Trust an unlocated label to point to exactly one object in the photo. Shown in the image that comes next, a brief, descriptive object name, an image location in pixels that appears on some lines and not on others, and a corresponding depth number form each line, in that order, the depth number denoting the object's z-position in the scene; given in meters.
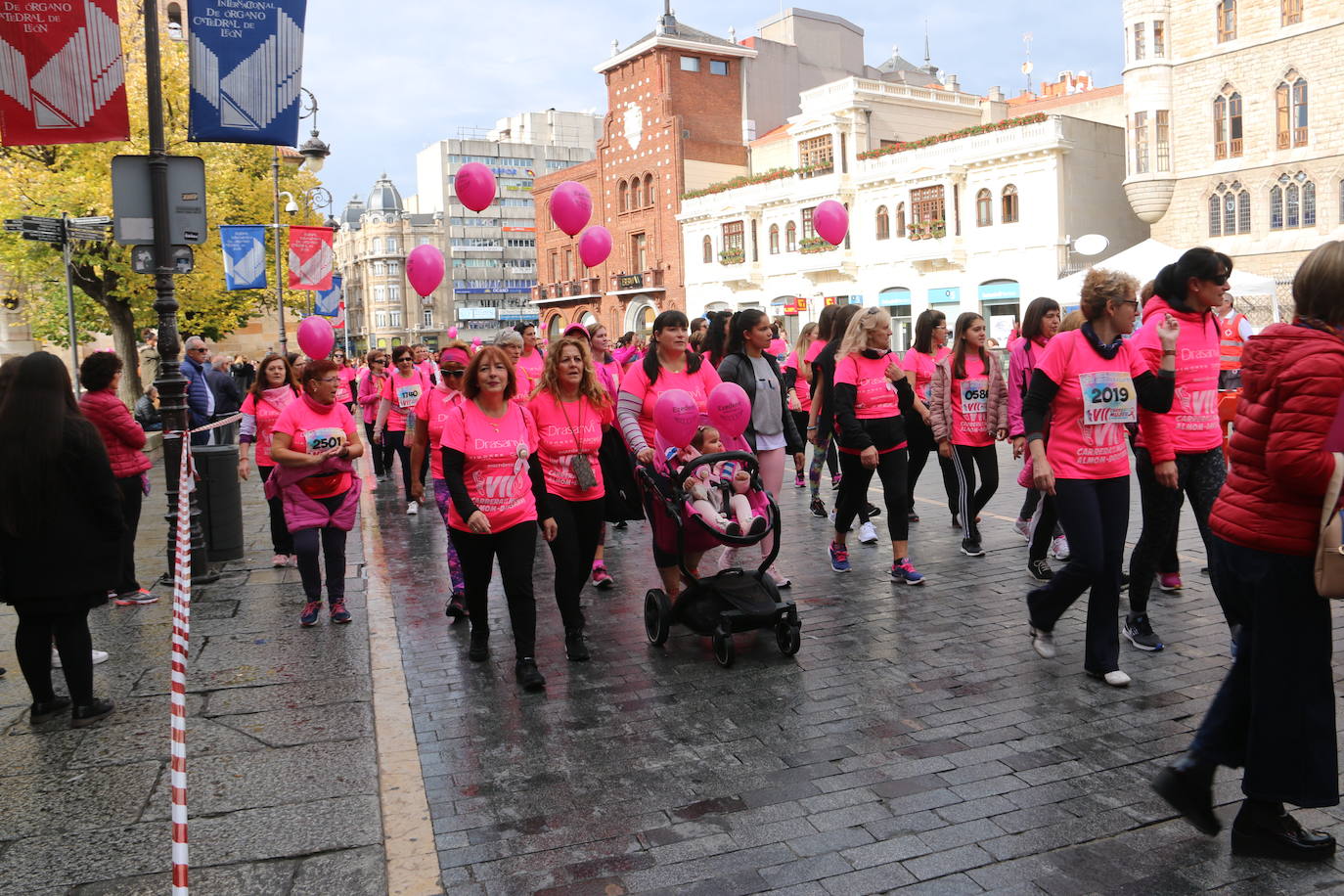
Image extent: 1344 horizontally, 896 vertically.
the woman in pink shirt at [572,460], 5.96
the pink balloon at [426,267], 16.06
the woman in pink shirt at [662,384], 6.38
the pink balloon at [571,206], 14.66
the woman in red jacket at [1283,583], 3.21
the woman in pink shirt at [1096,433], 5.07
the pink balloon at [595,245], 16.05
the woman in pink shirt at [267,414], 9.02
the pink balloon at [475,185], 15.09
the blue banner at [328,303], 24.25
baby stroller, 5.72
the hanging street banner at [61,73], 7.64
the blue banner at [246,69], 8.13
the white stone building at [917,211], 36.69
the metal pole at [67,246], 12.38
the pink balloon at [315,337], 18.97
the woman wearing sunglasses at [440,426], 7.05
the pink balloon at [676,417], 5.95
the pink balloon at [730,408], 6.17
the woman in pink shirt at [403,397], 12.34
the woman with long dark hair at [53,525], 4.93
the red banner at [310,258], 18.59
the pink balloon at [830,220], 22.31
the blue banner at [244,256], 16.89
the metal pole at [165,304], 7.99
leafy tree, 22.30
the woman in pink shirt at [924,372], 8.80
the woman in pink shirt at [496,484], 5.54
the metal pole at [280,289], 23.17
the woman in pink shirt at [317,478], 6.84
